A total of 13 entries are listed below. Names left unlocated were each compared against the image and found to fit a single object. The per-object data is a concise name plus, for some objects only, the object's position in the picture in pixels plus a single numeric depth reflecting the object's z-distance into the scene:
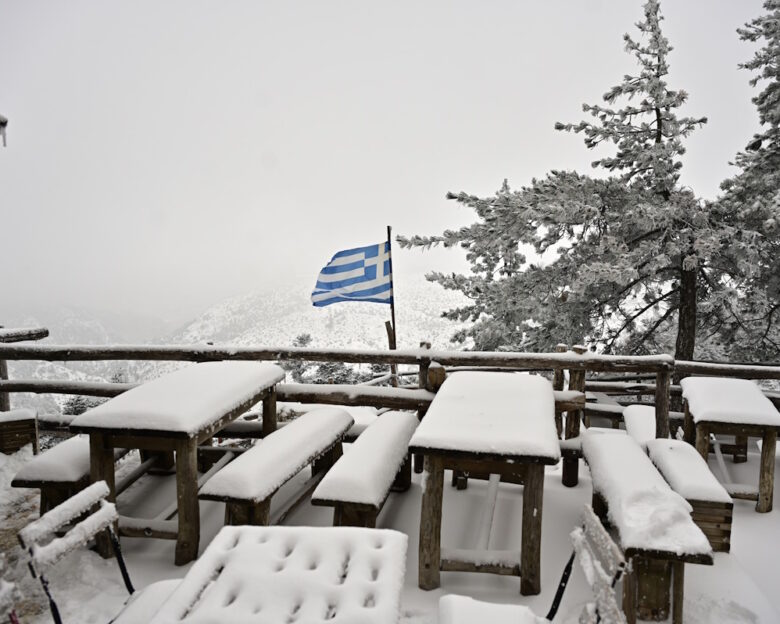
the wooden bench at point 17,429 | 4.96
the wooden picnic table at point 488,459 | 2.92
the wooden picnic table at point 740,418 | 4.27
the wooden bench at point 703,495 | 3.23
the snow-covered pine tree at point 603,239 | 10.39
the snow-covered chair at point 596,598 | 1.87
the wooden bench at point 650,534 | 2.52
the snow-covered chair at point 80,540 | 2.12
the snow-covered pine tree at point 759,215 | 10.01
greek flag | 8.22
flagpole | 8.01
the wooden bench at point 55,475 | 3.62
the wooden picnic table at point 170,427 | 3.34
